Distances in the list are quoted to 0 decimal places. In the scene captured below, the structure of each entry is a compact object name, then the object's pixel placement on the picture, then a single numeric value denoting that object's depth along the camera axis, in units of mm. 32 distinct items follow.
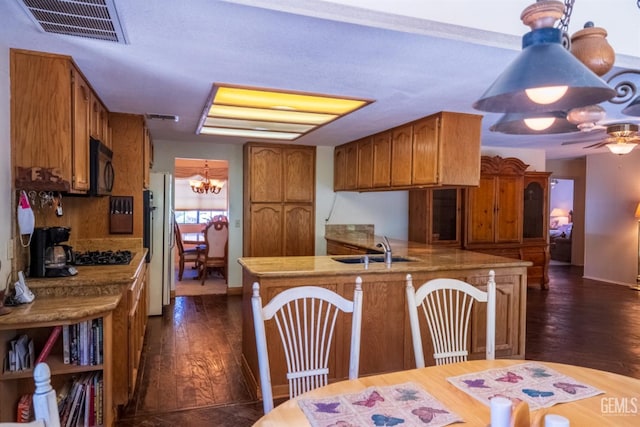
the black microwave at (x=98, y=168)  2828
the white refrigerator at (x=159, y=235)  4727
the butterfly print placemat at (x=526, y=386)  1369
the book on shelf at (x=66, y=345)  2170
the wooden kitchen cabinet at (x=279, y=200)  5629
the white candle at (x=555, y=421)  942
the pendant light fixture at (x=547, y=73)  957
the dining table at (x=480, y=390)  1223
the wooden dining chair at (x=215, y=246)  6395
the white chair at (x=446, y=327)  1833
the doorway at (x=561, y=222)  9359
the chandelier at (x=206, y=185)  9055
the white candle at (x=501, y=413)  1003
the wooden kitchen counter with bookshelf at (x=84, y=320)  2018
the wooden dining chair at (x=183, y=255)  6629
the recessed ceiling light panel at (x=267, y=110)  3051
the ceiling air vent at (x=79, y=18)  1662
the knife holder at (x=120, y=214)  3705
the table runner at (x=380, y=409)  1206
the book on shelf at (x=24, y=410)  2135
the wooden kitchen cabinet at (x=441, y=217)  5785
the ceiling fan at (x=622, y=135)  3520
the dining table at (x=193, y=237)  8469
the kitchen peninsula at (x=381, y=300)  2869
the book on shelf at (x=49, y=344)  2096
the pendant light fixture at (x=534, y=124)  1411
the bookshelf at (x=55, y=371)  2031
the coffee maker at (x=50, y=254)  2398
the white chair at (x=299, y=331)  1552
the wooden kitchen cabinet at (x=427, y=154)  3617
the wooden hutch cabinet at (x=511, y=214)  5898
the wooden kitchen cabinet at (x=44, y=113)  2271
